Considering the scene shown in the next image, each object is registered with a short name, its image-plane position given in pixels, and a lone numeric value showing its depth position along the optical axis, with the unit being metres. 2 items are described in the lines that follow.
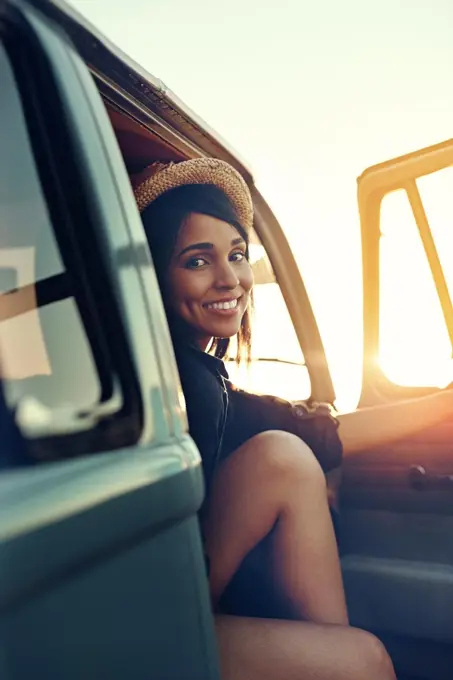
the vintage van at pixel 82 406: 0.58
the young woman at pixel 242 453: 1.12
